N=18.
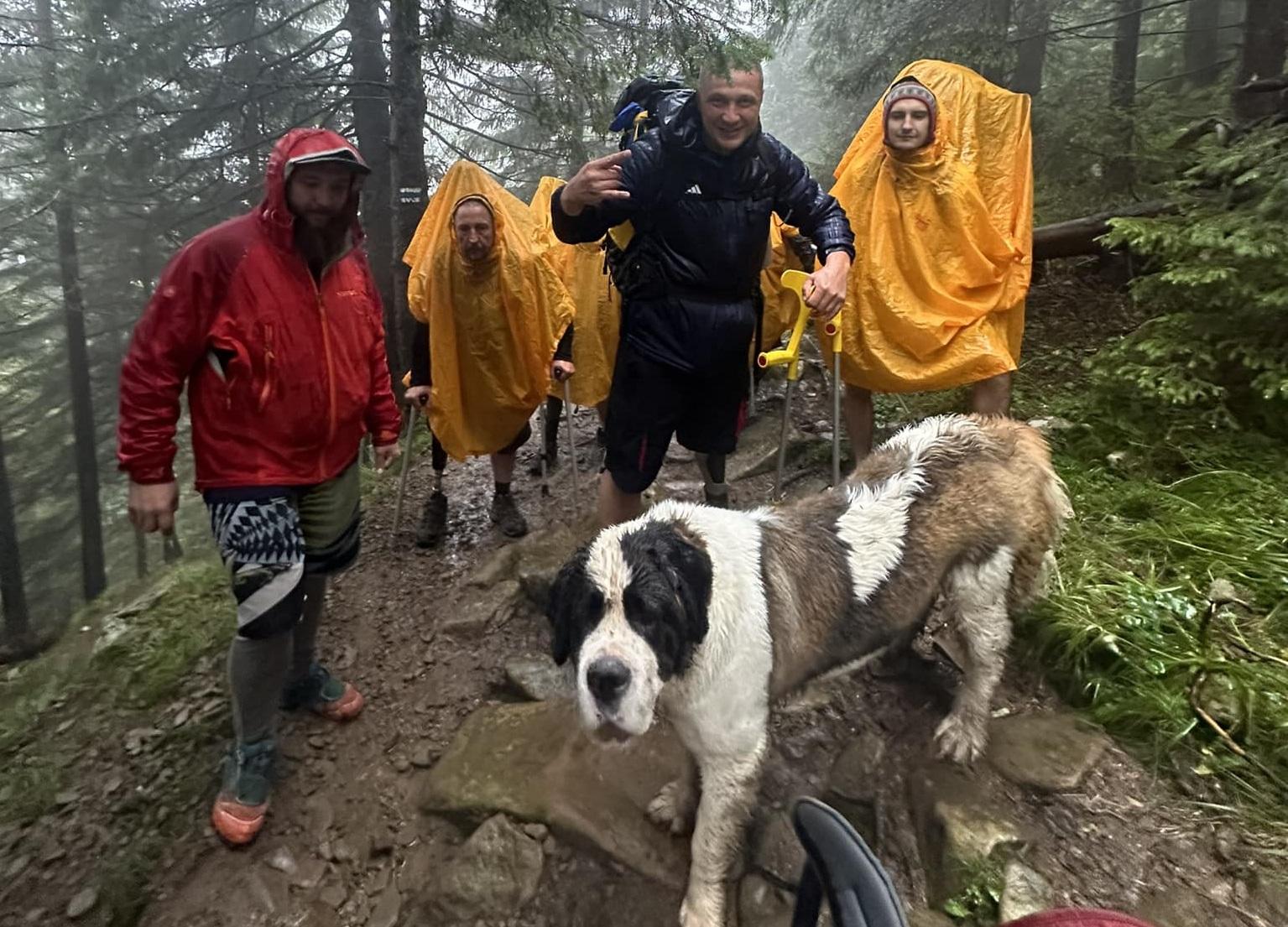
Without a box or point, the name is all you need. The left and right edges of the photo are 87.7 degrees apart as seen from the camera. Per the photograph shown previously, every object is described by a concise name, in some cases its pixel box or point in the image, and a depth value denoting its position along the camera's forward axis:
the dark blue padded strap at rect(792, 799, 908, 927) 0.96
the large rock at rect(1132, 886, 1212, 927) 2.02
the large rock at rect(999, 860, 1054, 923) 2.07
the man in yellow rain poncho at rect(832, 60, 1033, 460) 4.10
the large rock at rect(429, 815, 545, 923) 2.40
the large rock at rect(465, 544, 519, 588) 4.42
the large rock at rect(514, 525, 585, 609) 4.20
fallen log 6.20
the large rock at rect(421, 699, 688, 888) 2.54
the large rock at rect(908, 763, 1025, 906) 2.22
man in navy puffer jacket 2.66
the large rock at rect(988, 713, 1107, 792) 2.47
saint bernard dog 1.89
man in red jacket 2.25
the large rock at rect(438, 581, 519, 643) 4.02
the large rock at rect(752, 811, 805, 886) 2.36
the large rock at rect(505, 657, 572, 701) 3.43
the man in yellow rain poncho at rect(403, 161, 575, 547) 4.62
